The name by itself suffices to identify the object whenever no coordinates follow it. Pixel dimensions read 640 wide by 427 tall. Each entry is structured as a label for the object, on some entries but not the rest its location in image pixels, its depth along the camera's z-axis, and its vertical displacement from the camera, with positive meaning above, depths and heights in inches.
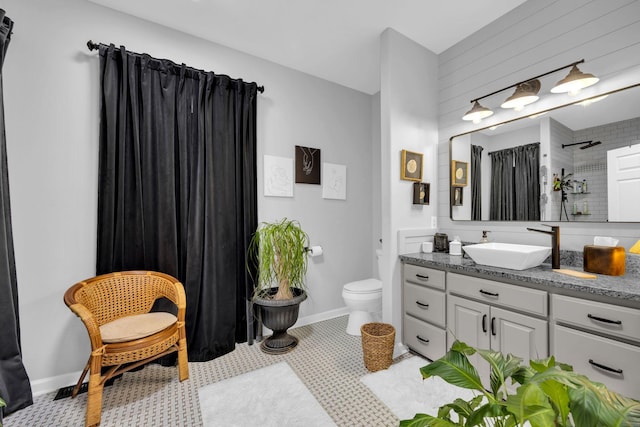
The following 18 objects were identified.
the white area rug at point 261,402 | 60.8 -45.5
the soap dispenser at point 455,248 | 88.6 -9.7
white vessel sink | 64.9 -9.5
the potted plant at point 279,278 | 89.1 -20.6
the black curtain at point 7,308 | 60.8 -20.9
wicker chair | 60.3 -27.7
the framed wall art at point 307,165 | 112.7 +22.6
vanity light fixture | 66.9 +35.1
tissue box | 59.7 -9.1
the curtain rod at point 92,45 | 73.4 +47.4
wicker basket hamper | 77.6 -38.2
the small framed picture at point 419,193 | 96.2 +9.1
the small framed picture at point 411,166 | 92.9 +18.4
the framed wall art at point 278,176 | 105.9 +16.8
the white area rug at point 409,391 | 64.2 -44.8
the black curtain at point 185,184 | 77.2 +10.9
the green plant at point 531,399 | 20.2 -15.9
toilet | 99.3 -30.6
